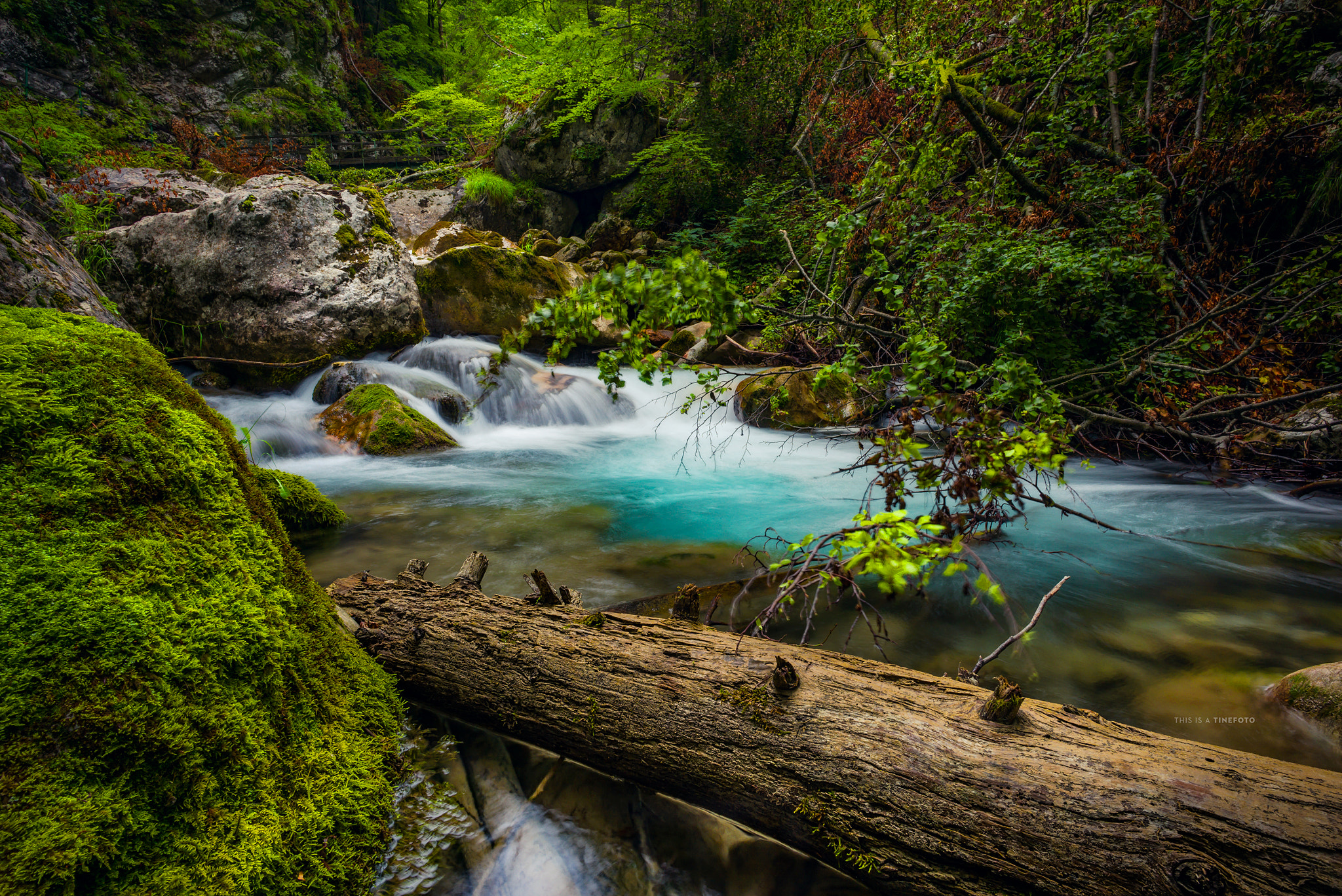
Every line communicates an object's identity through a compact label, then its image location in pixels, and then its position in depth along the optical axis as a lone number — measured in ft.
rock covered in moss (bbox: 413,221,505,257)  45.34
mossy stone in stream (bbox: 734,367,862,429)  27.17
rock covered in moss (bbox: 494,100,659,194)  53.88
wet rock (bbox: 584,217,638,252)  53.21
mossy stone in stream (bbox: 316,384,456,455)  24.36
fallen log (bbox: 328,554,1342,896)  4.16
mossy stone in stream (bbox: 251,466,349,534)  14.47
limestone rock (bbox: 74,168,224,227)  33.35
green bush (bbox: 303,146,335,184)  60.13
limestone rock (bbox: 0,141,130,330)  8.78
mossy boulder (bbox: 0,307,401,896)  3.95
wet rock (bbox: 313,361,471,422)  27.86
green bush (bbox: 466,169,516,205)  55.77
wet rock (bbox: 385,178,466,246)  57.47
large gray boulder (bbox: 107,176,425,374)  27.99
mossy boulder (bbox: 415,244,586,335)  37.32
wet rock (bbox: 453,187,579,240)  56.70
